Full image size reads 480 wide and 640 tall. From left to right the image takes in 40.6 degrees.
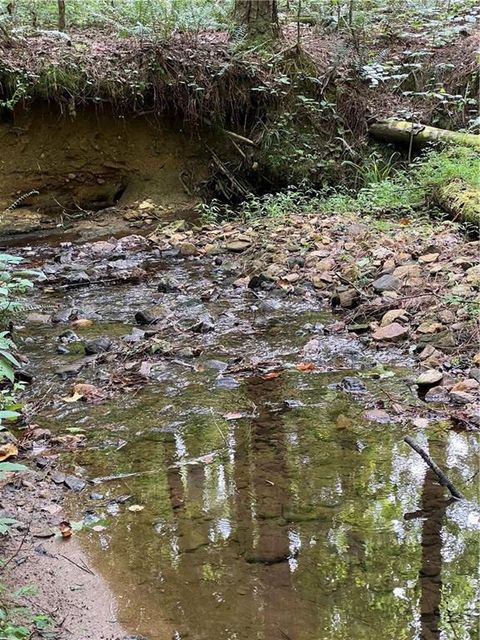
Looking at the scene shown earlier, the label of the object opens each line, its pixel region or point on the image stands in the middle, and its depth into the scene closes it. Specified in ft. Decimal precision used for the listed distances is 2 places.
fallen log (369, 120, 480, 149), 25.13
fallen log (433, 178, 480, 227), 19.60
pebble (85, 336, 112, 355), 14.30
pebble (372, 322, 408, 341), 13.97
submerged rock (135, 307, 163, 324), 16.24
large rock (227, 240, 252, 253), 22.69
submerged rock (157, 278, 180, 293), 19.10
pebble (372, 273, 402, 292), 16.26
